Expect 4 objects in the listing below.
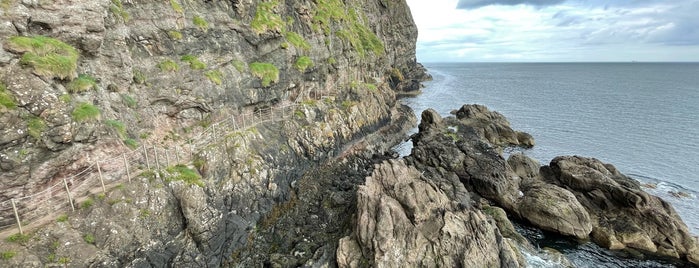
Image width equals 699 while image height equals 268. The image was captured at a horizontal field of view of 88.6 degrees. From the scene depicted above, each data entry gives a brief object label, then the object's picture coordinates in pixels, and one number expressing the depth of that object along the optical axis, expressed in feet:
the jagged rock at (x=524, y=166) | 123.85
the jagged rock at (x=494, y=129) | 176.86
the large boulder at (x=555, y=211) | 88.84
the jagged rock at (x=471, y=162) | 107.45
